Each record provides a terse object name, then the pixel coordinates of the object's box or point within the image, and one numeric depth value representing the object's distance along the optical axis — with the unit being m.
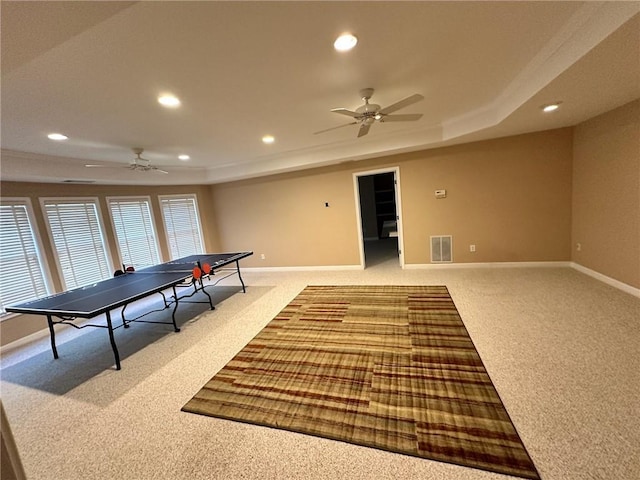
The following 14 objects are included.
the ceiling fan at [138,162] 3.97
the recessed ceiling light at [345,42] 1.83
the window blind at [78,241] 4.26
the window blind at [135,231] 5.16
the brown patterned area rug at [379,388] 1.65
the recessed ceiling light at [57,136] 3.03
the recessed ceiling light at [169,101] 2.44
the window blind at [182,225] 6.09
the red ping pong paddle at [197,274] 3.70
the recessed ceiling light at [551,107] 2.95
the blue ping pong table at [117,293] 2.68
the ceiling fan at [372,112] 2.56
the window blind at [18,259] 3.65
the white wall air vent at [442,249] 5.13
